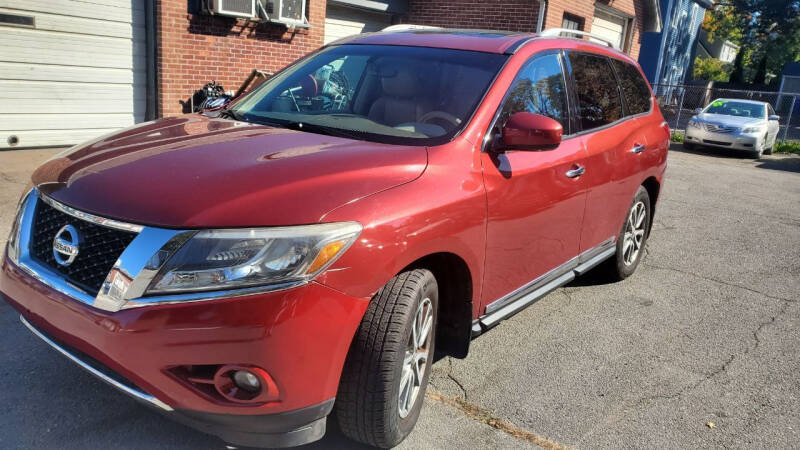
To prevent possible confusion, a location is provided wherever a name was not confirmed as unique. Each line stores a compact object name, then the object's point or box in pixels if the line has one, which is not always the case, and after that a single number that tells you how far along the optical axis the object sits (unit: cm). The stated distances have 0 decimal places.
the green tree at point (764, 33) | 3762
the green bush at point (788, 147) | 1914
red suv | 228
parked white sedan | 1666
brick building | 828
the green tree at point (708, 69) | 4309
